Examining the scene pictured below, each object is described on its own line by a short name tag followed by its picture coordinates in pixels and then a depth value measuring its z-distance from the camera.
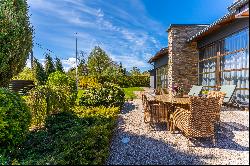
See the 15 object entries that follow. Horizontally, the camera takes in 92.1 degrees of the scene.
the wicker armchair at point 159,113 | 3.39
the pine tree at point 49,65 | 14.36
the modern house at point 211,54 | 4.42
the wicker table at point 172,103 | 3.24
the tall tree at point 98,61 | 17.24
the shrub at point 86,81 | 13.50
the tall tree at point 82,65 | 17.67
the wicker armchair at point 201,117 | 2.52
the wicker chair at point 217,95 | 3.17
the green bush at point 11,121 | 2.68
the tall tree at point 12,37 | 3.69
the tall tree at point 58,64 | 15.46
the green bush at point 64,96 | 4.06
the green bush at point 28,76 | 11.48
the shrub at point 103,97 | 5.16
